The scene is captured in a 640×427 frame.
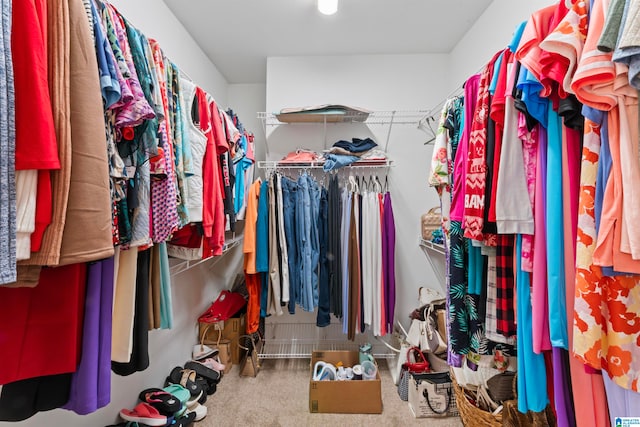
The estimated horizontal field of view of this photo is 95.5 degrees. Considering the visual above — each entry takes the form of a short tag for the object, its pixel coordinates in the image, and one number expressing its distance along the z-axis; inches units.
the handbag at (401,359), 76.0
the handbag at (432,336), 68.5
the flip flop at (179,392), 64.0
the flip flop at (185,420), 57.9
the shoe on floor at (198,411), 63.3
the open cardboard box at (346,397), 65.9
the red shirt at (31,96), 20.2
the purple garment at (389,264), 79.6
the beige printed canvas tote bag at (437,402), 64.5
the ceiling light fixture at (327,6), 65.5
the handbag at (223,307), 85.6
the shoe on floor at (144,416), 54.2
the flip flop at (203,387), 68.3
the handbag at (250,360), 80.7
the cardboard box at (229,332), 85.2
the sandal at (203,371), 74.5
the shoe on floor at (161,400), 58.1
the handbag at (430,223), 81.6
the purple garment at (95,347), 27.0
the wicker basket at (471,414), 50.5
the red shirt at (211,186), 48.4
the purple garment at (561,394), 30.1
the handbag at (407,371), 70.7
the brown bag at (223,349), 83.6
